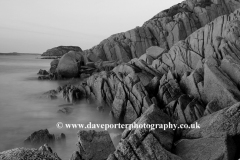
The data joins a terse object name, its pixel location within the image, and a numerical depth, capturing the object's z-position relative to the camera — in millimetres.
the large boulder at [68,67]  37375
